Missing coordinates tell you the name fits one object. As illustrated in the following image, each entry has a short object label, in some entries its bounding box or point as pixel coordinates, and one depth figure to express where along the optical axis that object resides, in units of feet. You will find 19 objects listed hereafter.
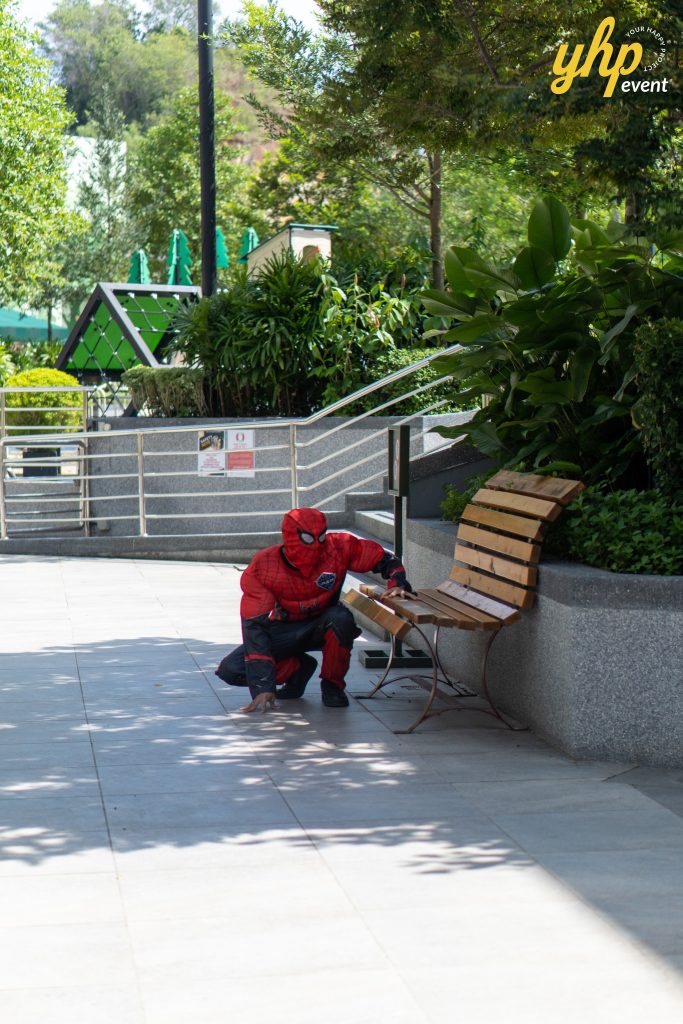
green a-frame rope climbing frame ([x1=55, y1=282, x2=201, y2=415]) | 74.18
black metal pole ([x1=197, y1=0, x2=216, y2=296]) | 54.08
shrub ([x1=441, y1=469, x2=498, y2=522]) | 27.84
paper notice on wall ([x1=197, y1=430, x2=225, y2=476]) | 47.11
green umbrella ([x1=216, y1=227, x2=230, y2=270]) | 91.76
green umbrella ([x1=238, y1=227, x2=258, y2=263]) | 95.25
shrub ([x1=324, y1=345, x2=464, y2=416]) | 47.70
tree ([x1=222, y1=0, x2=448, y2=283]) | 41.75
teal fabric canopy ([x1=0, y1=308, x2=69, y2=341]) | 136.46
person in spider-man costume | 23.08
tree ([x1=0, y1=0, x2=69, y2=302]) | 101.24
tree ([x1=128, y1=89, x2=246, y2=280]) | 196.65
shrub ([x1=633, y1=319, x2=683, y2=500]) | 20.83
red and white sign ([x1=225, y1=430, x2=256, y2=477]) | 46.70
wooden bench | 21.42
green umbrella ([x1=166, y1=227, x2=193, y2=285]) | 95.40
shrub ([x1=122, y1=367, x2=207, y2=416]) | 51.03
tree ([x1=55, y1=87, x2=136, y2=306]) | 197.06
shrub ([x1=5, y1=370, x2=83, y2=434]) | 67.15
